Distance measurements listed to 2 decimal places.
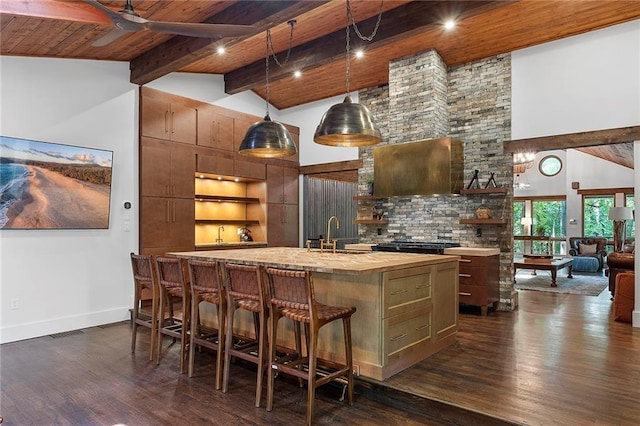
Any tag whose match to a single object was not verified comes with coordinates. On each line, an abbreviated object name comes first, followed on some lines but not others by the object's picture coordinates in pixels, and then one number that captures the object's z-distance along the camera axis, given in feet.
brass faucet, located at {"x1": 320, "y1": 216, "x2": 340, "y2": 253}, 13.83
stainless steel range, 18.61
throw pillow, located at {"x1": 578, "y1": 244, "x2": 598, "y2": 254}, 35.88
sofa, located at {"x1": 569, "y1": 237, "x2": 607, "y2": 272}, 34.06
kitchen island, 10.26
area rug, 24.80
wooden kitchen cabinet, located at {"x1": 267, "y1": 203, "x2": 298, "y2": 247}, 25.39
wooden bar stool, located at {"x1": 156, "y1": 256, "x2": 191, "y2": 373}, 12.25
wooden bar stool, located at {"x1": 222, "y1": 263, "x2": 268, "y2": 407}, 9.98
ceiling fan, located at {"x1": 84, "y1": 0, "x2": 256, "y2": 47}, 8.91
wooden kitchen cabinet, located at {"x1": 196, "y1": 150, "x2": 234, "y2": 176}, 21.33
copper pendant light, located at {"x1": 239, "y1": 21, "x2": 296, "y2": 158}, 13.16
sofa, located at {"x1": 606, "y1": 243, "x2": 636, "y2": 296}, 20.12
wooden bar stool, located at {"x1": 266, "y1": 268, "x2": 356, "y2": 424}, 8.91
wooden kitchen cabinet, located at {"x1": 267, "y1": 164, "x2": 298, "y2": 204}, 25.46
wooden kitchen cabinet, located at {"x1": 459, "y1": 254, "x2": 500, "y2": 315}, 17.72
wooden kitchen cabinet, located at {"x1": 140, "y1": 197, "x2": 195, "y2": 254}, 18.83
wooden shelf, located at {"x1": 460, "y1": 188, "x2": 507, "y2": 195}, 18.53
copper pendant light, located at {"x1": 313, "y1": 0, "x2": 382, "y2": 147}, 11.31
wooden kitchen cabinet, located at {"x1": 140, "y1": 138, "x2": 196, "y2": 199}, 18.86
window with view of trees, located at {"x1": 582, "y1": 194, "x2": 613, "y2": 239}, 40.68
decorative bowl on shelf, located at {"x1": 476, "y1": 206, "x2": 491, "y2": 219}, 19.01
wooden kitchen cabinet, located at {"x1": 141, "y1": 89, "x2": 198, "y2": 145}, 19.06
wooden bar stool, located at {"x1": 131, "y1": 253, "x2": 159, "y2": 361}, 13.06
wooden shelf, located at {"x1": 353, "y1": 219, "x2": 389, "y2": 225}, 22.31
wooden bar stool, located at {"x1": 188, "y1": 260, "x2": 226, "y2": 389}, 11.09
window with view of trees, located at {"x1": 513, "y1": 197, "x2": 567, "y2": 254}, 43.86
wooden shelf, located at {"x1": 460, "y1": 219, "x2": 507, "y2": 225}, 18.40
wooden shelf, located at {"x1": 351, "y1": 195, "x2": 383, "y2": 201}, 22.13
